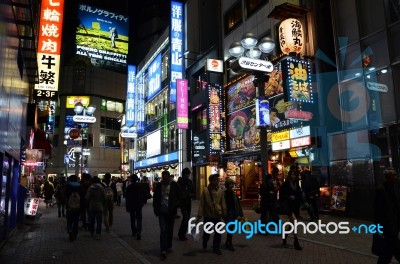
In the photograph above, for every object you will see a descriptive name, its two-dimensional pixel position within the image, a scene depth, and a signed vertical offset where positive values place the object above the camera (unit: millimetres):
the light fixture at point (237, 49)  12398 +4438
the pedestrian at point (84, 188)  12570 -117
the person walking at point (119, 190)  25720 -425
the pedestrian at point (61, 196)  16750 -510
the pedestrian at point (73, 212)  11131 -809
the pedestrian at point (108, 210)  12883 -928
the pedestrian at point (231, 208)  9289 -663
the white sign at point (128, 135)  38438 +5059
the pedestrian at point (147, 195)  11909 -386
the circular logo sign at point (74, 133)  22250 +3103
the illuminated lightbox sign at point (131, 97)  51156 +12041
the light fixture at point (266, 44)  12391 +4569
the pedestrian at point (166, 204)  8711 -502
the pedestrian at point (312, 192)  13977 -465
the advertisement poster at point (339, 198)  14516 -735
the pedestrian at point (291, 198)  9102 -433
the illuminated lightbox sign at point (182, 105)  30172 +6339
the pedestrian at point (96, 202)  11094 -522
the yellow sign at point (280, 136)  18109 +2223
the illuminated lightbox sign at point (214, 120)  24984 +4148
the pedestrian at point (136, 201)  11344 -538
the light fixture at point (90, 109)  23078 +4668
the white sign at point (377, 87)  13828 +3479
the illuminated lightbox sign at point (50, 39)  16484 +6540
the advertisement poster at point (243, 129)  22094 +3253
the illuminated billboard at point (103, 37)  65250 +27016
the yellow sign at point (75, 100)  59803 +13731
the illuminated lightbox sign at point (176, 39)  33156 +12780
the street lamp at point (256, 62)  11867 +3851
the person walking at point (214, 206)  8711 -564
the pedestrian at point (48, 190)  22903 -289
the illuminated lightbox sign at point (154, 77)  42062 +12546
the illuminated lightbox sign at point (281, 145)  17953 +1761
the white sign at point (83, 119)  22125 +3957
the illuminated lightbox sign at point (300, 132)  16781 +2232
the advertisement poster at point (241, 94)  22606 +5559
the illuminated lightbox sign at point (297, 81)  16547 +4515
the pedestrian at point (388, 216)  5637 -585
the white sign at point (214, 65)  24292 +7725
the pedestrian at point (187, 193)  10923 -364
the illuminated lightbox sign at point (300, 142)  16547 +1753
